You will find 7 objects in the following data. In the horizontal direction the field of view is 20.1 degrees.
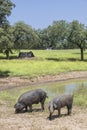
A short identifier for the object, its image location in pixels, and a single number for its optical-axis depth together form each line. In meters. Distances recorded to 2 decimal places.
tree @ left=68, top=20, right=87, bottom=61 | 49.97
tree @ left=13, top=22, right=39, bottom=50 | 51.56
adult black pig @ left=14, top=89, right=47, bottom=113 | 15.54
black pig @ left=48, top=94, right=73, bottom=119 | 13.97
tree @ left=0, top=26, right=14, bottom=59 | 30.84
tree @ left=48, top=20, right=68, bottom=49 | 52.83
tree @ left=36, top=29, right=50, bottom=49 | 89.35
